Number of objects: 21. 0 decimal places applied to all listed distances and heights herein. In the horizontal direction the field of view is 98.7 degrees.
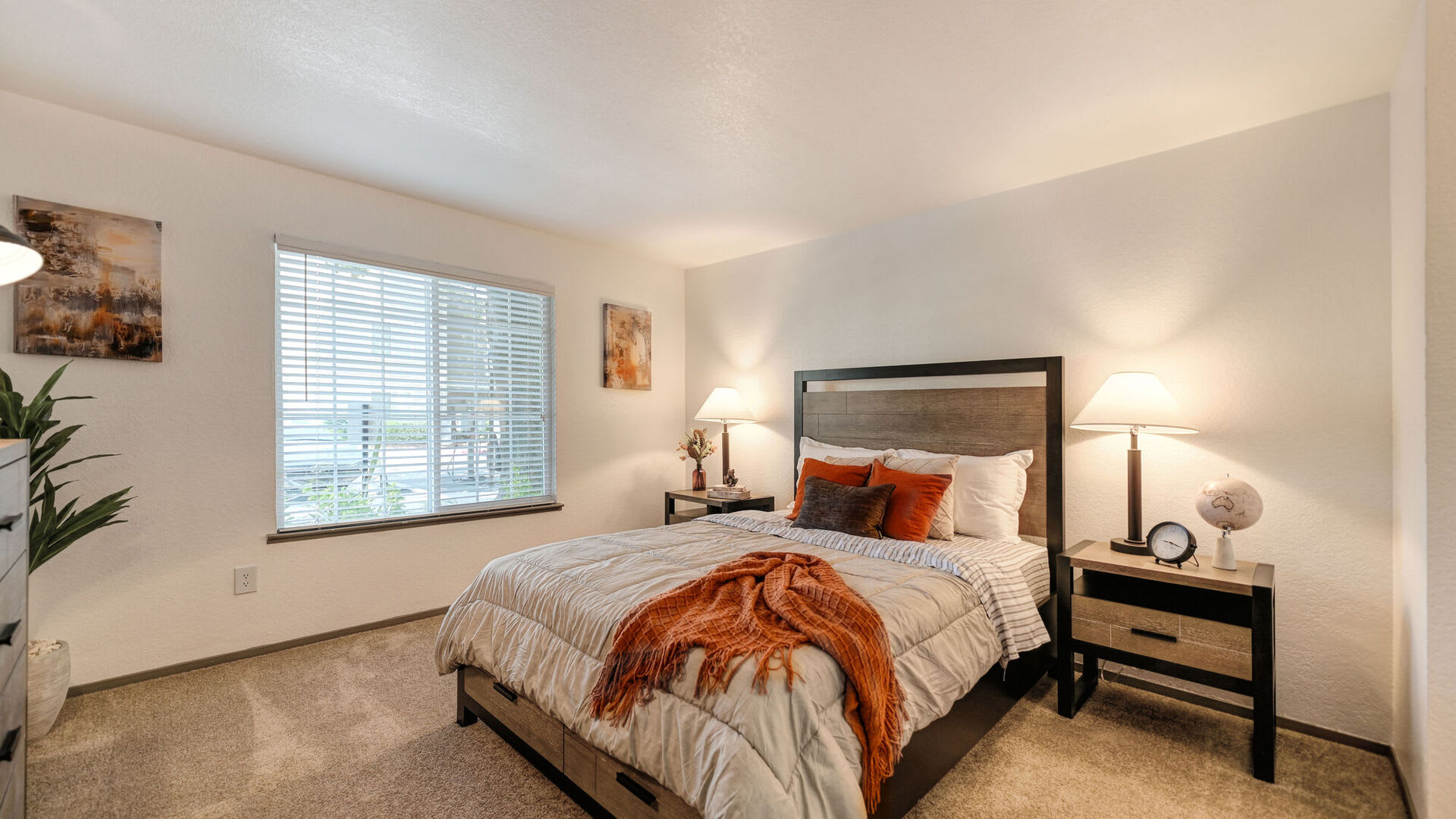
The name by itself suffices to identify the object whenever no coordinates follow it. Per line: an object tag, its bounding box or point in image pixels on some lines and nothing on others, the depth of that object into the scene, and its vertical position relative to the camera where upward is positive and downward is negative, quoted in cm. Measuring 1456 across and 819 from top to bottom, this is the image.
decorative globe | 233 -37
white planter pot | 228 -103
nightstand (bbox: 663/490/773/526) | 416 -65
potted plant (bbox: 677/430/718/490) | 461 -30
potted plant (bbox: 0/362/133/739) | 225 -42
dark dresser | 138 -48
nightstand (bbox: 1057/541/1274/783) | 218 -83
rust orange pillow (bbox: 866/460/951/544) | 287 -46
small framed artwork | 462 +46
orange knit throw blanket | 157 -62
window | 331 +12
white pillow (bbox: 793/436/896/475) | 360 -26
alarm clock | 242 -54
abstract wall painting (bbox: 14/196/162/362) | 257 +54
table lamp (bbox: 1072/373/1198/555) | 257 -3
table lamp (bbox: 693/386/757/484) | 441 +0
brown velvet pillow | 290 -48
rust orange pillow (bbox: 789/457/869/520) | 323 -35
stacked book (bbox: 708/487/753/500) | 425 -58
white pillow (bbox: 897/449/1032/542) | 301 -43
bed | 145 -76
